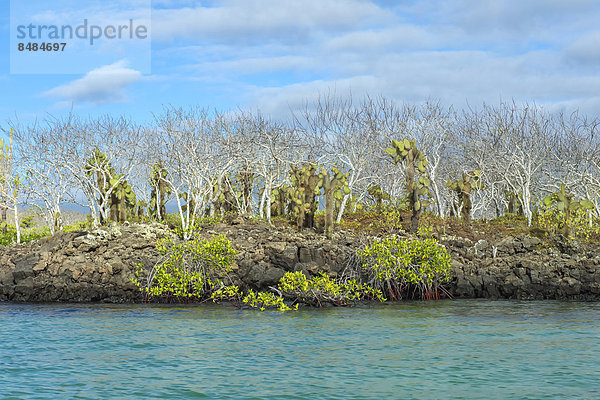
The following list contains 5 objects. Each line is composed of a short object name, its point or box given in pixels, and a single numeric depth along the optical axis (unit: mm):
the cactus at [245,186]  43781
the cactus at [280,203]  43719
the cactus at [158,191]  42381
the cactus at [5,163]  41281
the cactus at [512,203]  49203
